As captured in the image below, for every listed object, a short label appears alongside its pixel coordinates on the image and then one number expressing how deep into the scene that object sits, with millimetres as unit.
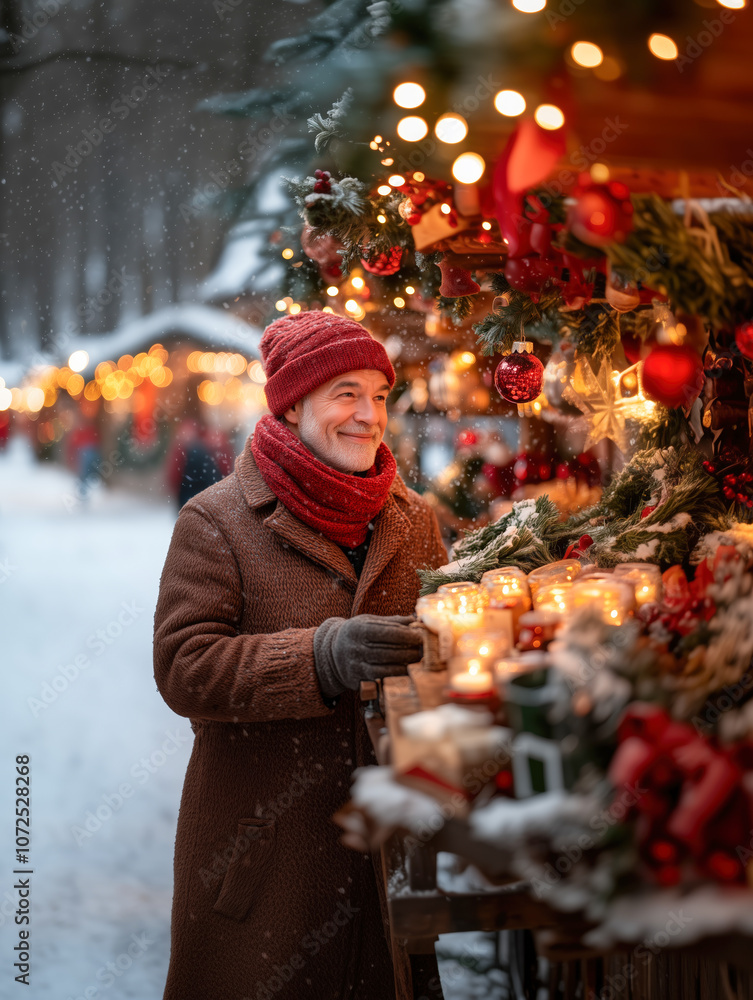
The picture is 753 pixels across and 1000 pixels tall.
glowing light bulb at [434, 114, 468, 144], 1293
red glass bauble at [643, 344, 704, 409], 1632
